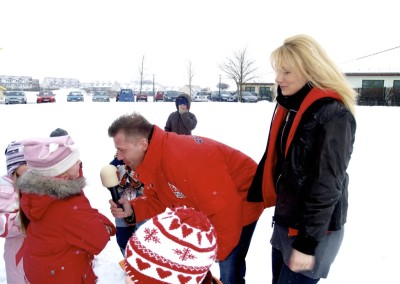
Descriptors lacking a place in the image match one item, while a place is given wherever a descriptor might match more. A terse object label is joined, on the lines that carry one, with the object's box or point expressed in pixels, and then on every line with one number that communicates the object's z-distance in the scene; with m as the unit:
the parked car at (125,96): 36.38
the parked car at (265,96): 44.78
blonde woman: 1.58
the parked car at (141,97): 38.09
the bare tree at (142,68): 59.62
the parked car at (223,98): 41.03
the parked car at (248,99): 39.31
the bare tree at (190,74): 63.22
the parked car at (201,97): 40.10
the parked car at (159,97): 40.72
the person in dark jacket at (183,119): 6.41
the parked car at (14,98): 30.50
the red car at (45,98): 32.16
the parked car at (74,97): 36.22
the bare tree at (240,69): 50.62
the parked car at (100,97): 35.81
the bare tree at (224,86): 59.62
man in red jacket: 1.87
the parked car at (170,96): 38.91
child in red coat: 1.88
